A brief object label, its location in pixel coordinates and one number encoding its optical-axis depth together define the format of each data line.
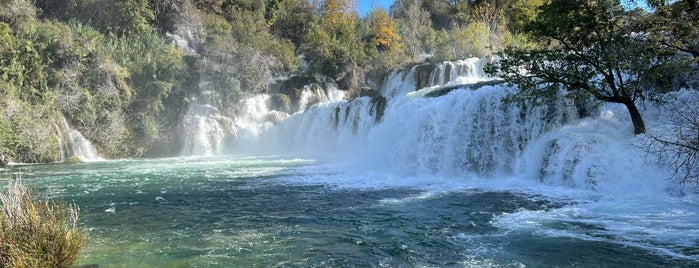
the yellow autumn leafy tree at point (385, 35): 45.12
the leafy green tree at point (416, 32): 46.47
